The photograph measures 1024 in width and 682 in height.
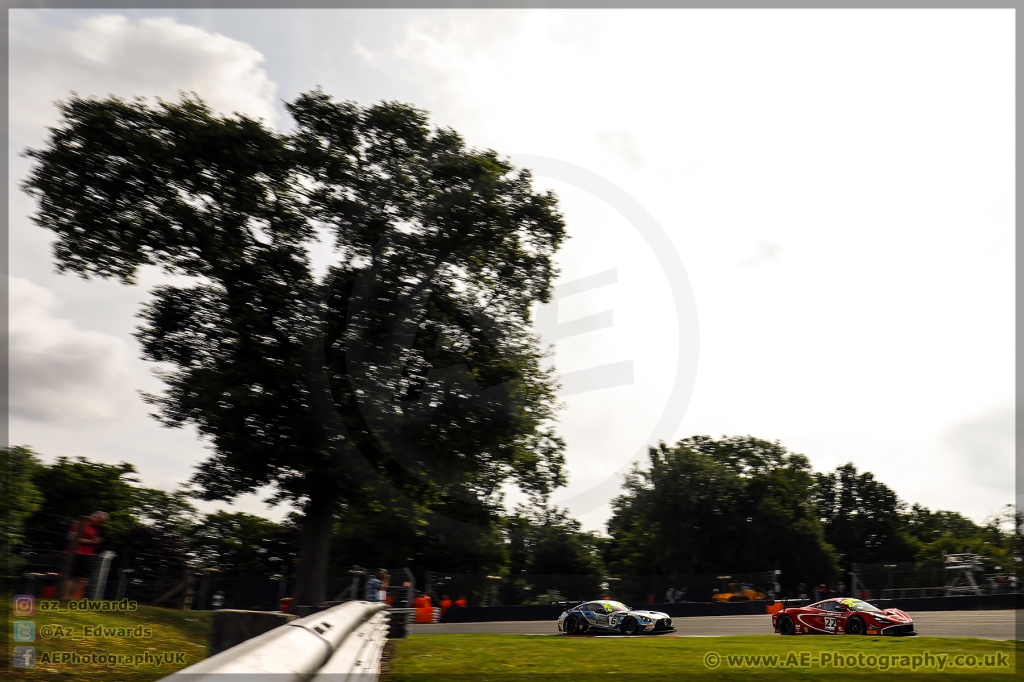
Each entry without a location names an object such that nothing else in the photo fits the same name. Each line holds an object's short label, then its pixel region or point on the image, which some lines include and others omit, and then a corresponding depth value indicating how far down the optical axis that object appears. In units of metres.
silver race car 21.83
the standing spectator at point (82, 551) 15.14
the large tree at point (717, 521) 69.19
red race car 18.66
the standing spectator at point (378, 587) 22.34
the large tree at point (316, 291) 19.36
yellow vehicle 37.72
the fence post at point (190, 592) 24.86
